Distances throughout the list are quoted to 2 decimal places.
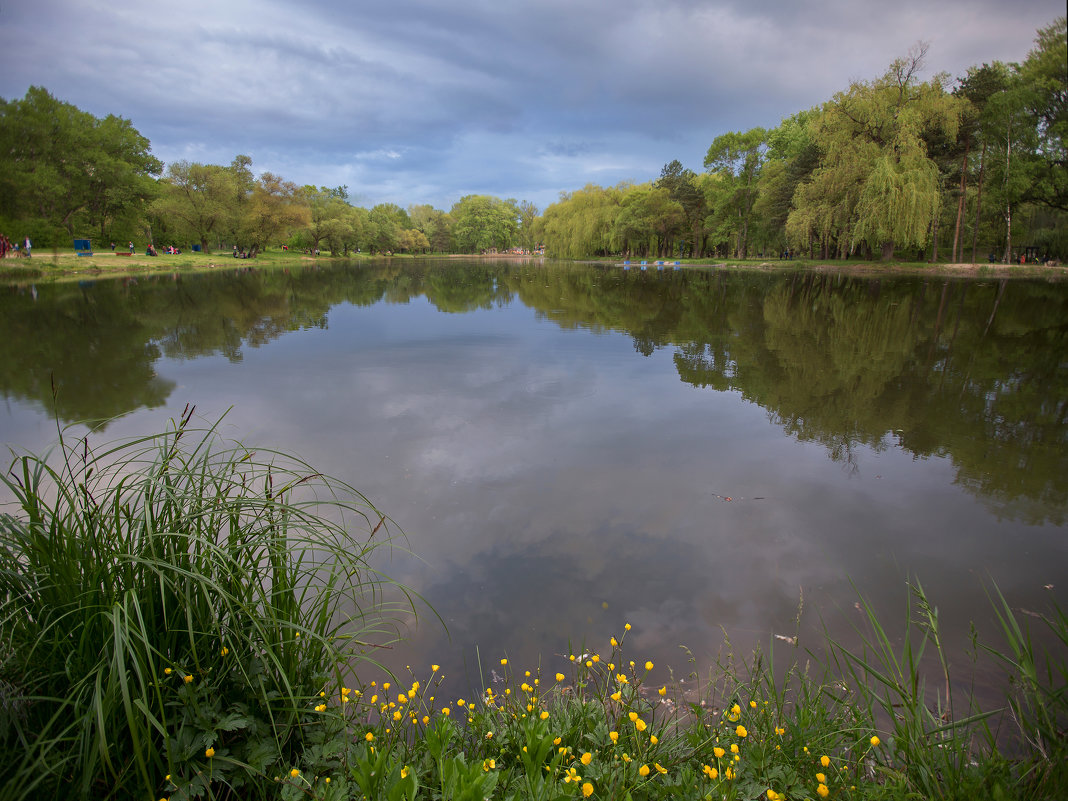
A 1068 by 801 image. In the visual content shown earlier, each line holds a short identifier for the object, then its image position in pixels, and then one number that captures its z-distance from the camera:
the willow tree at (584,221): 66.00
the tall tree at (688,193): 57.69
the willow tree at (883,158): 28.30
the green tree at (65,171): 33.75
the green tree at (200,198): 46.12
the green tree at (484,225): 111.75
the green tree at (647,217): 58.88
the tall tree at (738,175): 52.22
